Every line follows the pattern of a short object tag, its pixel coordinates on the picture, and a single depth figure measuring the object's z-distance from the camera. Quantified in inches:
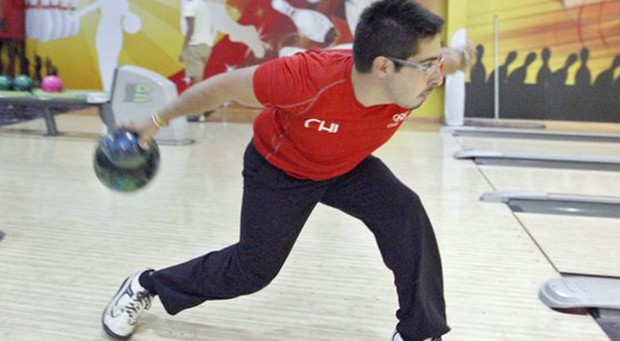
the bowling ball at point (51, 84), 211.6
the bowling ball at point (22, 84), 206.5
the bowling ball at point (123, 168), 66.2
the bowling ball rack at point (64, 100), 193.9
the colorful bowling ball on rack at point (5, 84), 208.5
